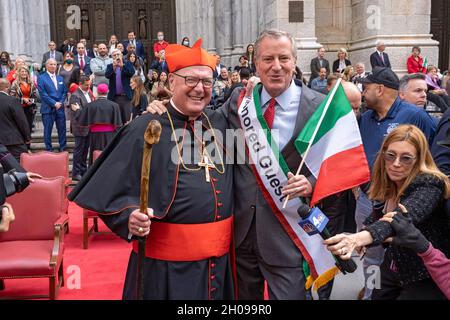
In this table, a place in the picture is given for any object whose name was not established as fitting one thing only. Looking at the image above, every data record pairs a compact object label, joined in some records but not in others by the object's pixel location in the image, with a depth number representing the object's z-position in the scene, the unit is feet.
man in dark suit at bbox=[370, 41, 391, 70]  43.11
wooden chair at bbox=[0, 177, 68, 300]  16.84
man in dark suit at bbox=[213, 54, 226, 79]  46.06
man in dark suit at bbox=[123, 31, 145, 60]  52.75
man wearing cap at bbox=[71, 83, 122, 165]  33.53
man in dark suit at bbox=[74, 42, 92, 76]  47.19
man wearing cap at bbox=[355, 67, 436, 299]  15.64
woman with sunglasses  9.84
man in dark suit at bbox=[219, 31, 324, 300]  10.47
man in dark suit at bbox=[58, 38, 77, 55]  51.41
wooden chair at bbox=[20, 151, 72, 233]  24.47
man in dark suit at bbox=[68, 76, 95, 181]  35.06
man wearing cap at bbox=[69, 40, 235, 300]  10.26
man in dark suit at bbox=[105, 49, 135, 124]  38.96
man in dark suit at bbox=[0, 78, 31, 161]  29.35
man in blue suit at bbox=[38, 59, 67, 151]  38.52
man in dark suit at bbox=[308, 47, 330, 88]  44.14
